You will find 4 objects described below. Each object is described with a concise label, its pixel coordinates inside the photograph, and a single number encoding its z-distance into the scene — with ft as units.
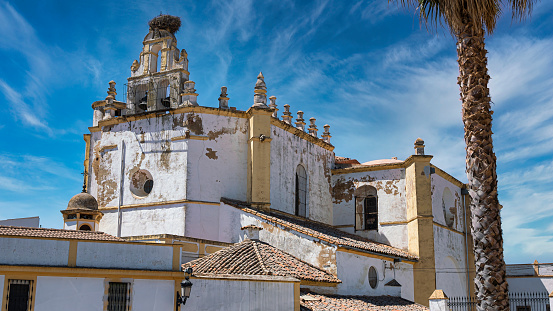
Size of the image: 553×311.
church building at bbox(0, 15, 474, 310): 77.36
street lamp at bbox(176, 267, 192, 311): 51.08
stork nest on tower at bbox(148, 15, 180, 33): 95.14
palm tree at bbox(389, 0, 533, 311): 40.57
